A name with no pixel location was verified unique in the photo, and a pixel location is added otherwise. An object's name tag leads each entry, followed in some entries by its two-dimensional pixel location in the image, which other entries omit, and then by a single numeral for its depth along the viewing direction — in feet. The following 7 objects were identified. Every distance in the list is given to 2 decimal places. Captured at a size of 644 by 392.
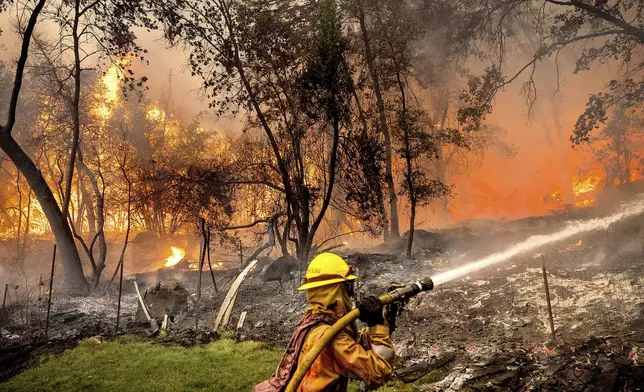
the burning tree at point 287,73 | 46.80
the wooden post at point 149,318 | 35.26
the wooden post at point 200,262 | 38.02
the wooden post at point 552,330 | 21.70
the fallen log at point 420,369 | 21.31
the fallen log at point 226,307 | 34.35
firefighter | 8.79
